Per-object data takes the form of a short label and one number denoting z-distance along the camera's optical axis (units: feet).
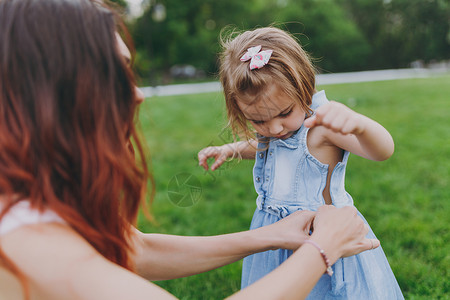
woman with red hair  3.15
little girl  5.29
